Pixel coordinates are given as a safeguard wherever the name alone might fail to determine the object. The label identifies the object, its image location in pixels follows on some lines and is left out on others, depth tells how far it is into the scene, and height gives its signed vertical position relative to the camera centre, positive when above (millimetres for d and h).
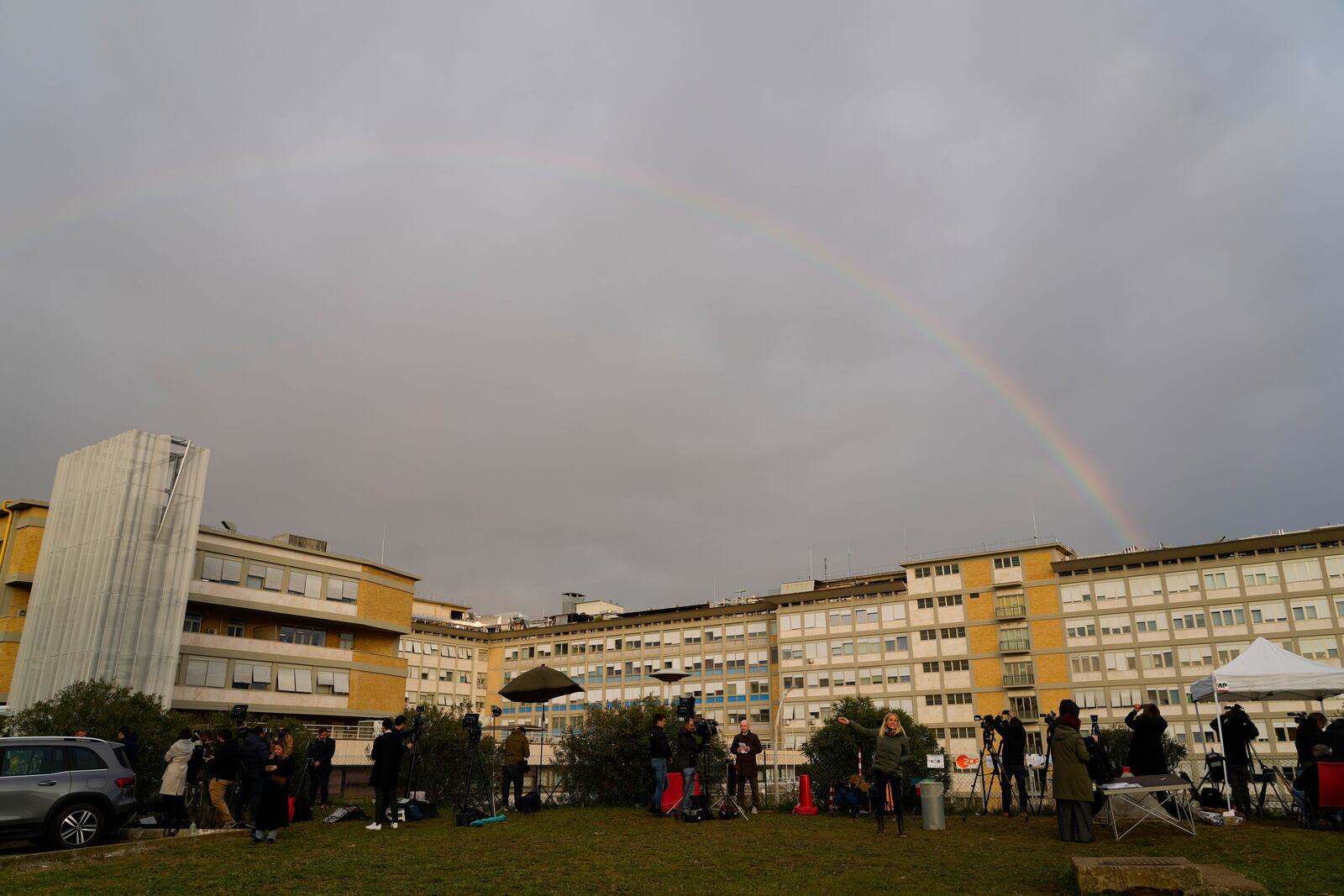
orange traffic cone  18906 -1181
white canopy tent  17578 +1163
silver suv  13484 -781
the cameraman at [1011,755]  16312 -234
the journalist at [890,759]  14352 -276
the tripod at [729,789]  17406 -950
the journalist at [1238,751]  16297 -150
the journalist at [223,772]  15742 -546
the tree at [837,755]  19781 -311
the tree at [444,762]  23062 -575
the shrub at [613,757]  20188 -374
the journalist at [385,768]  15766 -467
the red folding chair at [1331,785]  13469 -599
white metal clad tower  39844 +7291
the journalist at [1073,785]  12312 -560
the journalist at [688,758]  16438 -315
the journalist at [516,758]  19234 -379
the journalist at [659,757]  16891 -293
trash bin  14969 -1025
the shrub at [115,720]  20109 +379
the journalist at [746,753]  18562 -253
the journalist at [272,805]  13648 -946
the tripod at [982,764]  18078 -454
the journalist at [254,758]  15234 -316
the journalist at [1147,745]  14484 -48
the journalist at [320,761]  22156 -525
